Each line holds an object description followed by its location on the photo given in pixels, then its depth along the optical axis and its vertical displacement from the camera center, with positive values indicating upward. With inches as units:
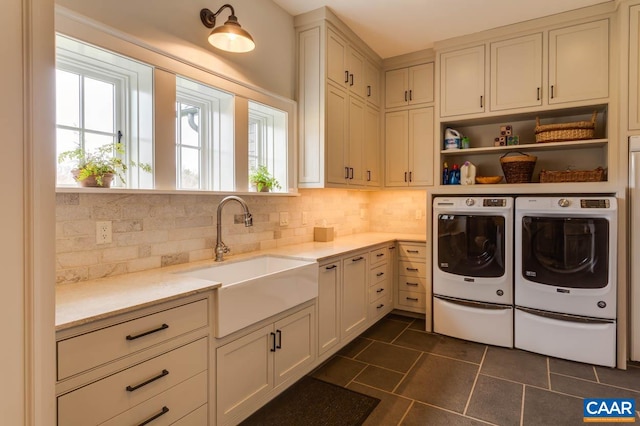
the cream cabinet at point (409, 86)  149.1 +54.0
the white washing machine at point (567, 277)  103.1 -21.0
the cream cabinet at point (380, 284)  130.0 -29.4
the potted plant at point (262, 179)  108.0 +9.2
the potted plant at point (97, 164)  67.1 +9.0
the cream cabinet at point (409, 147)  150.3 +27.2
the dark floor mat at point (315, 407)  77.7 -47.0
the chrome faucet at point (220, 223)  88.4 -3.7
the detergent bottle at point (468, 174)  132.4 +13.4
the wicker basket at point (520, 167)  122.8 +14.9
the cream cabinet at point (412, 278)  143.9 -28.9
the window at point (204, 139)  91.1 +19.3
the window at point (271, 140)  114.5 +23.2
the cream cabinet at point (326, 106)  118.6 +36.5
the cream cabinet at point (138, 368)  46.7 -24.4
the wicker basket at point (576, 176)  111.8 +10.9
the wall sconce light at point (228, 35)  78.9 +40.1
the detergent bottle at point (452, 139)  137.4 +27.7
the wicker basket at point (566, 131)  113.5 +26.0
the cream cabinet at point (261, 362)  70.1 -35.1
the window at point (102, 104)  67.9 +22.0
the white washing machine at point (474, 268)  117.5 -20.8
